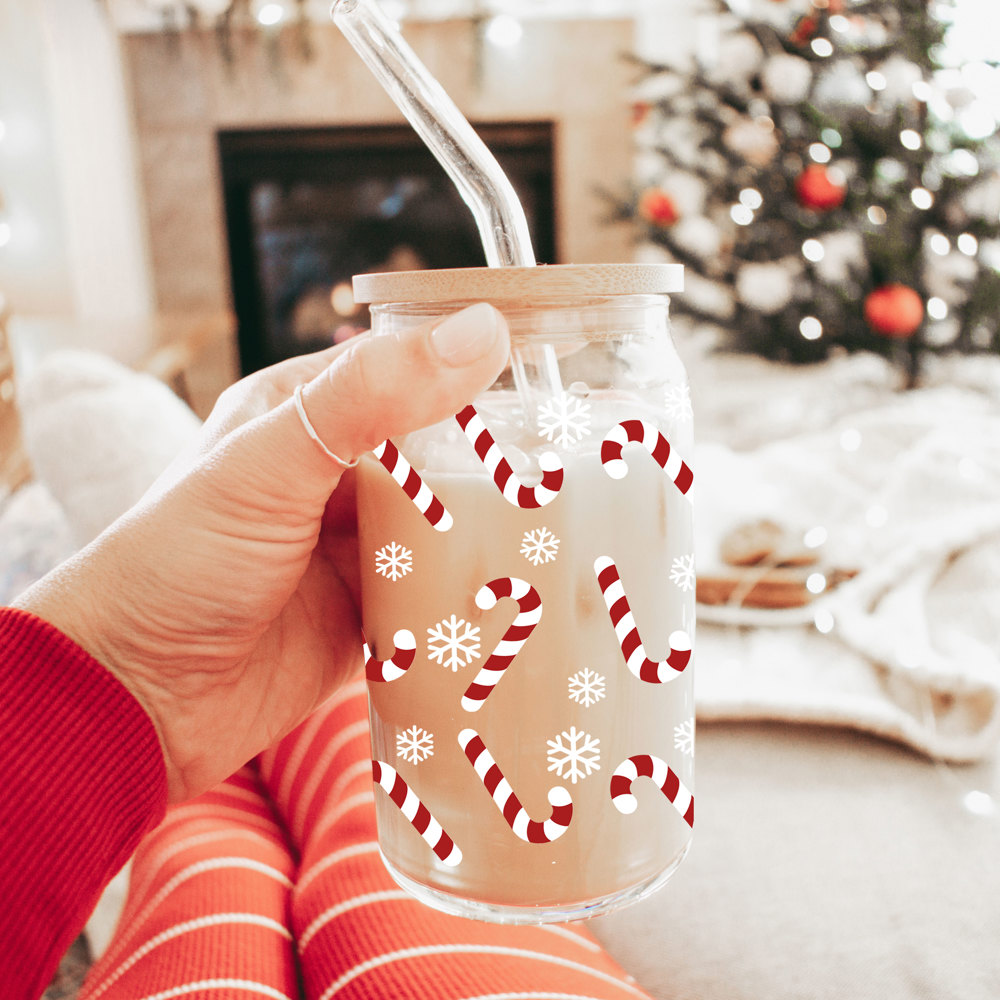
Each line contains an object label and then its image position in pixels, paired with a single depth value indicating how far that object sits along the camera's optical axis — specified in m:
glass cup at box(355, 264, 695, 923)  0.39
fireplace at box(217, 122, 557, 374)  3.13
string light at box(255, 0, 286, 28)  2.92
